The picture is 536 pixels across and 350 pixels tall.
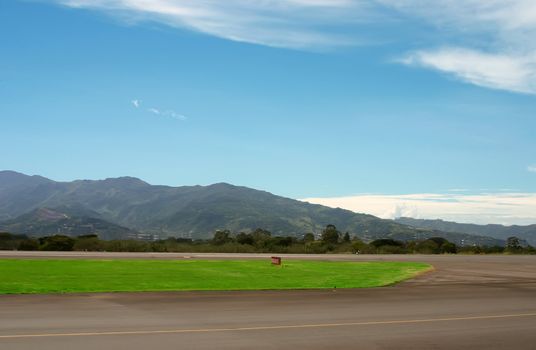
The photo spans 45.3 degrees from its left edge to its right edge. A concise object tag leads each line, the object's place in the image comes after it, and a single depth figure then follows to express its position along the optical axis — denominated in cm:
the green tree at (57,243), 6683
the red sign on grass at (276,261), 3669
